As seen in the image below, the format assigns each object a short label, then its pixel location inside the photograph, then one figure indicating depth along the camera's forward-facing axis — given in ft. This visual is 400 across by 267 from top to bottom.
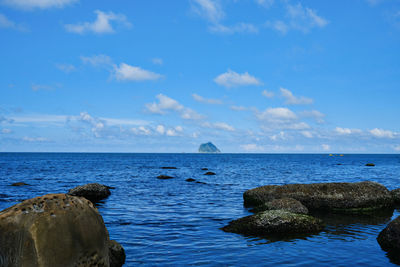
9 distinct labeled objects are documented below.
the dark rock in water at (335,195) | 62.03
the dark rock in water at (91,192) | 80.12
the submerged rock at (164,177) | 142.70
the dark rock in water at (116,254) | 30.86
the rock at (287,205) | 54.49
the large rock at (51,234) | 21.50
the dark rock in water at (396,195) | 70.48
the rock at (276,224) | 43.06
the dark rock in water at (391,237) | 36.73
